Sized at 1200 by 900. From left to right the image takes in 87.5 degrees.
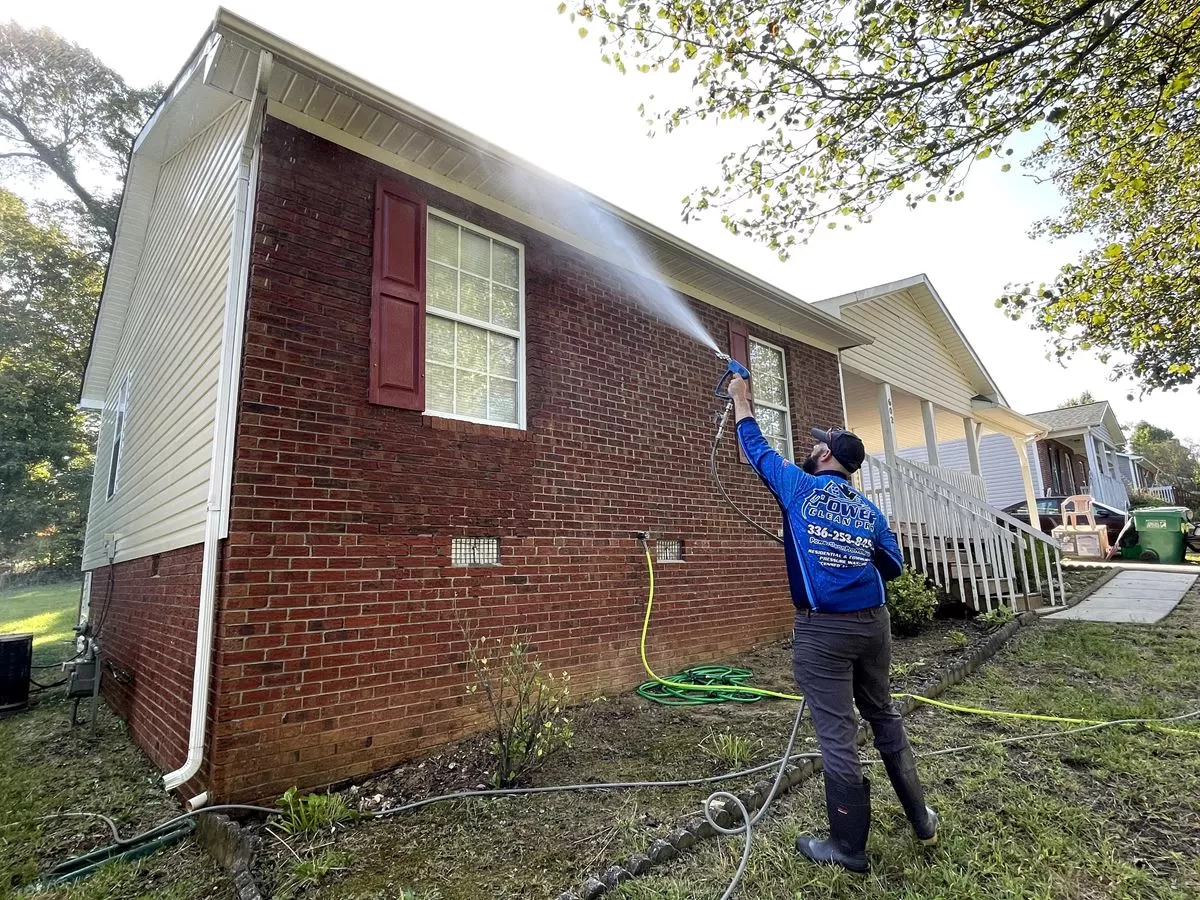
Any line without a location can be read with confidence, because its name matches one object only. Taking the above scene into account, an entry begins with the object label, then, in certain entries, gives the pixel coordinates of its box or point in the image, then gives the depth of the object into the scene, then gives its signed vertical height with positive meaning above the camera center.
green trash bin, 14.56 -0.09
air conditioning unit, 7.08 -1.10
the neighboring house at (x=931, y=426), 8.17 +2.69
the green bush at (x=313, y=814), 3.27 -1.33
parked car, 18.42 +0.50
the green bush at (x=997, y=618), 7.33 -0.97
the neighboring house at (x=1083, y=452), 22.75 +3.17
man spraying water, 2.66 -0.42
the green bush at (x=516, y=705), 3.83 -1.08
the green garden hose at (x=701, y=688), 5.33 -1.25
